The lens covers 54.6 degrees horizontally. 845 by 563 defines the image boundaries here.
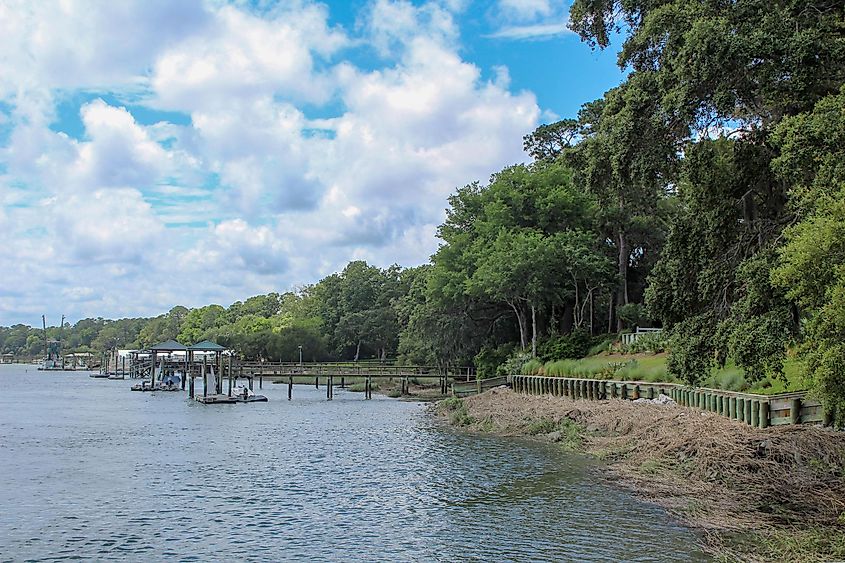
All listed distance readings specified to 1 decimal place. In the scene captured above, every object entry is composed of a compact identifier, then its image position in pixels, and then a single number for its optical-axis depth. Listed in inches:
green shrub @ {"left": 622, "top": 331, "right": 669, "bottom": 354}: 1513.0
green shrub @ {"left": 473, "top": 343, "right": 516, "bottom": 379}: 2369.6
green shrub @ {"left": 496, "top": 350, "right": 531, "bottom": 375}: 2100.3
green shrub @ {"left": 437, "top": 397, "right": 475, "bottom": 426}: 1565.0
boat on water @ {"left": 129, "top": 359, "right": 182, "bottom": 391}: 3110.2
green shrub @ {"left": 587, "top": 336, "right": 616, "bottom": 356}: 1929.1
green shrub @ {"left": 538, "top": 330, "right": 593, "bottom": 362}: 1971.0
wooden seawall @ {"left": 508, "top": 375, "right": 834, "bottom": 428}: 783.1
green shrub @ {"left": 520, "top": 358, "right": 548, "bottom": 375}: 1936.5
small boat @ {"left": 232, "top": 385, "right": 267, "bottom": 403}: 2277.3
